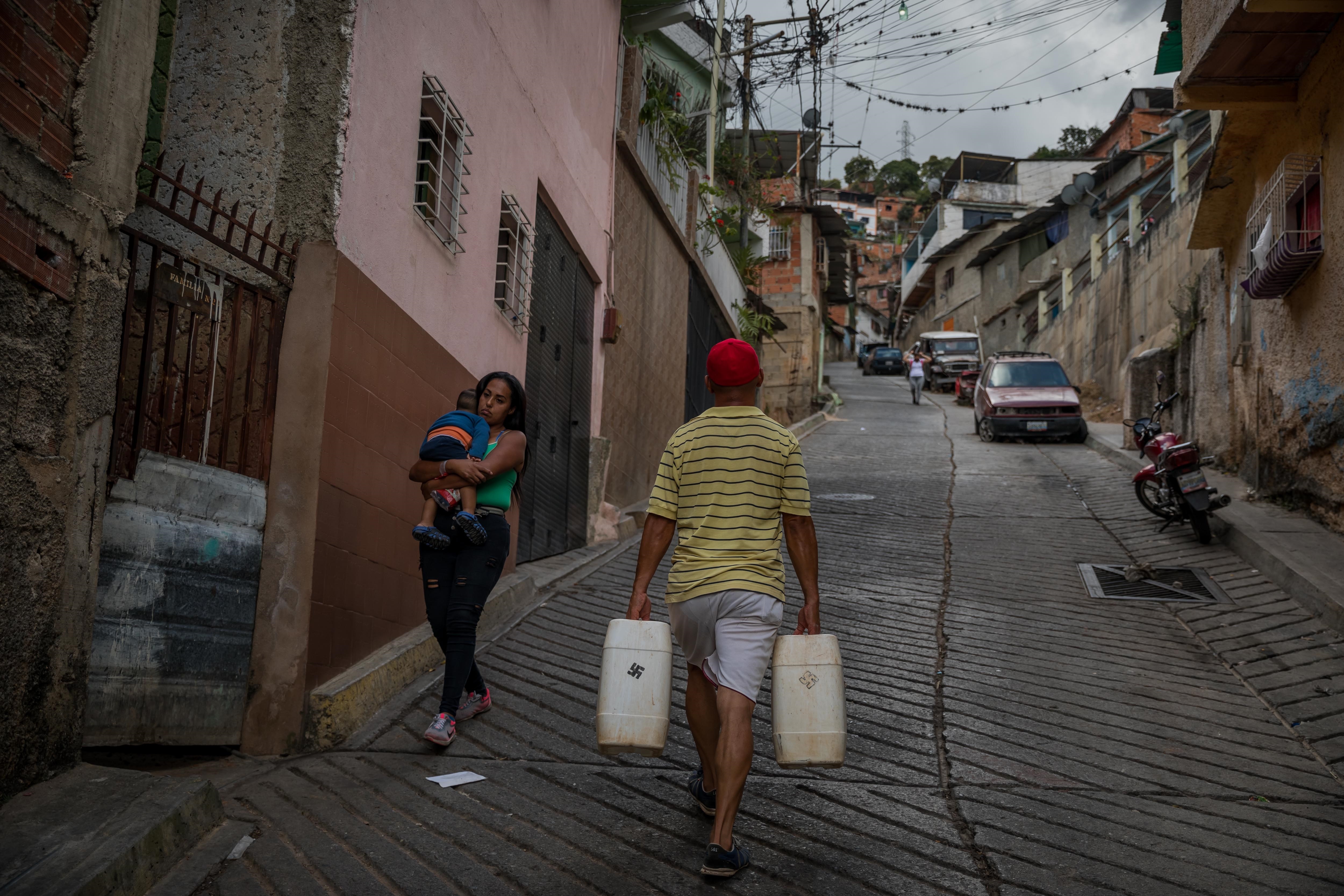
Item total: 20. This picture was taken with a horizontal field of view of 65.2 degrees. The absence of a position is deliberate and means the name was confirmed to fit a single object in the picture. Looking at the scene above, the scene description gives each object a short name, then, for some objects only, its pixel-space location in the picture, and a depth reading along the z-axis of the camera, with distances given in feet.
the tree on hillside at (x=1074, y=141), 221.87
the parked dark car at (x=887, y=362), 162.71
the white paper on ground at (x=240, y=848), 11.06
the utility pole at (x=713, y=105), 62.23
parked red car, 63.00
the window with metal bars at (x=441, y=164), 20.40
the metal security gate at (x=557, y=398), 29.17
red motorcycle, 31.58
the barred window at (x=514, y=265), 26.40
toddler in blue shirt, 15.06
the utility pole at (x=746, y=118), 73.67
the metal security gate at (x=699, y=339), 56.39
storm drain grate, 26.53
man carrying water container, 11.59
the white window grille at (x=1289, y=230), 30.25
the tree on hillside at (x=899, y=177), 316.81
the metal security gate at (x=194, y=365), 13.26
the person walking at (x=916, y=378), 103.91
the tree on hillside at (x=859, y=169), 305.12
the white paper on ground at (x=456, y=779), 13.75
